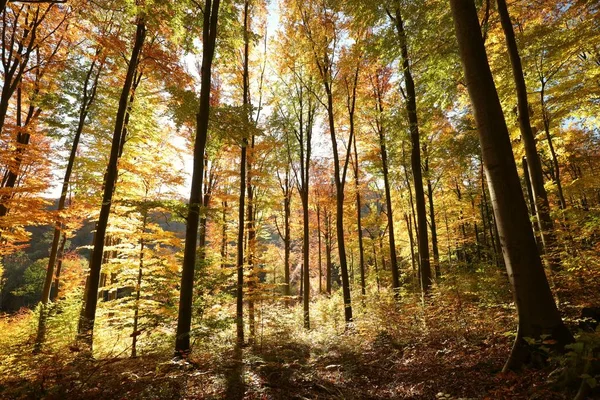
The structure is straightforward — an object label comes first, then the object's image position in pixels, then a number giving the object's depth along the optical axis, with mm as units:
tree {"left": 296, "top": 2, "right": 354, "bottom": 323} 12461
